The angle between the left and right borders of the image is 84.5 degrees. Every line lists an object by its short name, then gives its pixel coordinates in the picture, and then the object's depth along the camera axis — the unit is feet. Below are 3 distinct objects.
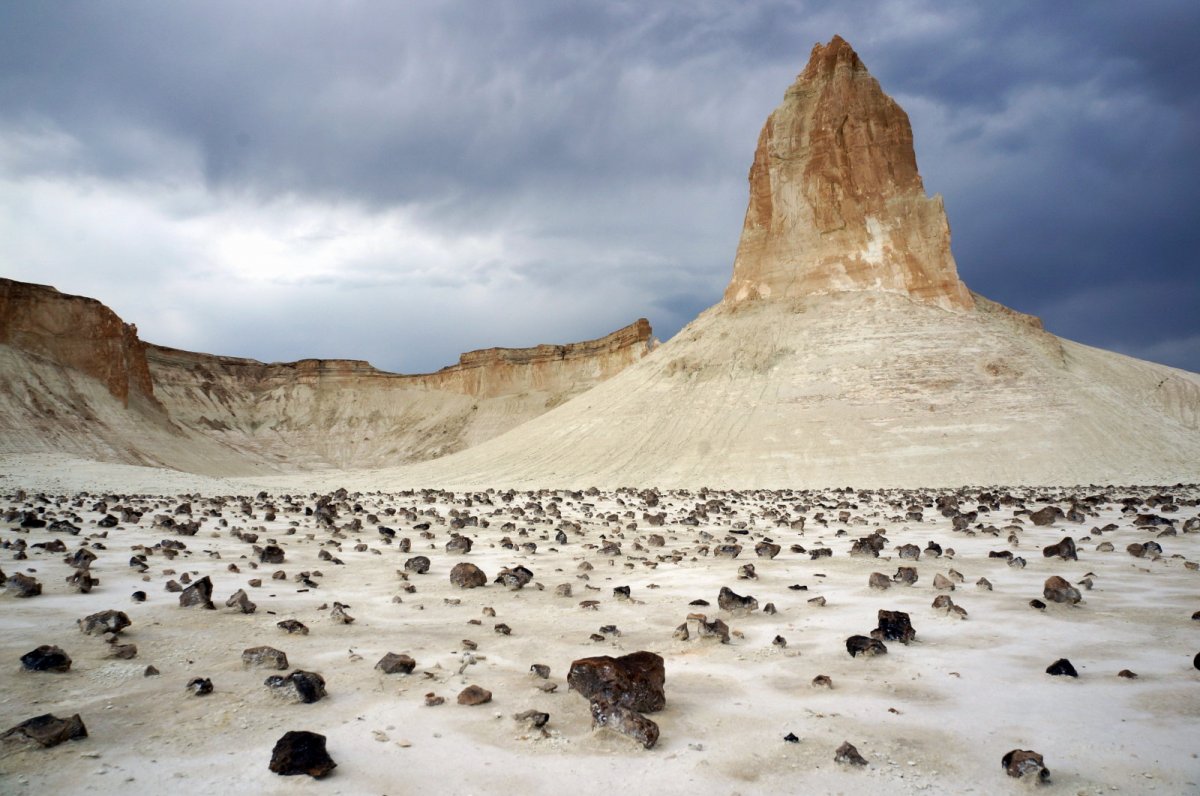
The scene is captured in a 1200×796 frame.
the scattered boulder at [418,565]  20.20
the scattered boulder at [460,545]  24.91
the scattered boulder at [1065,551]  20.97
